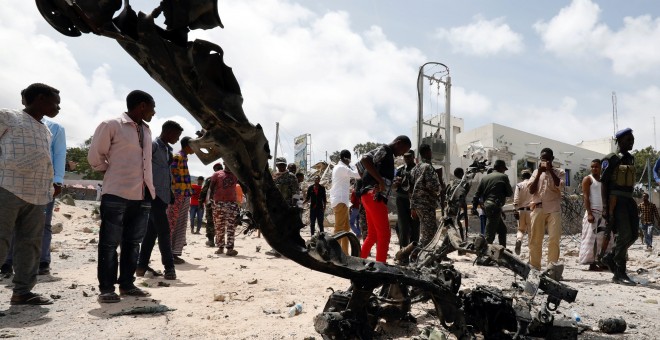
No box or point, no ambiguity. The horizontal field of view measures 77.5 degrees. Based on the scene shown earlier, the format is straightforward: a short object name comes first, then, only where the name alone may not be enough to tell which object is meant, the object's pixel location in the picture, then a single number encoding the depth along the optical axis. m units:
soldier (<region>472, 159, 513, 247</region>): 7.12
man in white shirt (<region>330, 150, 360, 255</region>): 7.05
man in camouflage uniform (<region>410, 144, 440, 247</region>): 5.41
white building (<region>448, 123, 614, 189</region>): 37.03
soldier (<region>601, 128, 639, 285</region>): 5.28
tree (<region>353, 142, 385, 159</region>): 51.50
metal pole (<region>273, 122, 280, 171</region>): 36.59
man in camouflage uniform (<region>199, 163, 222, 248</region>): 8.56
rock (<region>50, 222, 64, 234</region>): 9.93
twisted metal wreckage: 1.66
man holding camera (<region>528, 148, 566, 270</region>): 5.84
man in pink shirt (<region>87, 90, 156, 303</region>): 3.66
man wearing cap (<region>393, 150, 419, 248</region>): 5.38
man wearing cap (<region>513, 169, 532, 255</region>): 7.90
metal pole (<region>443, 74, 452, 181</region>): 16.05
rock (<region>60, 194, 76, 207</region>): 17.57
